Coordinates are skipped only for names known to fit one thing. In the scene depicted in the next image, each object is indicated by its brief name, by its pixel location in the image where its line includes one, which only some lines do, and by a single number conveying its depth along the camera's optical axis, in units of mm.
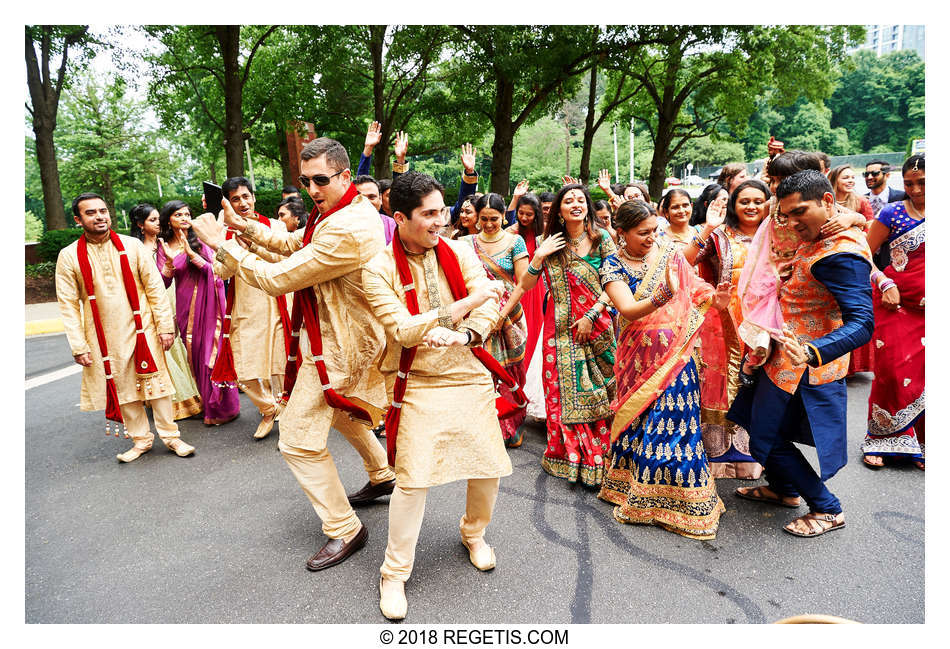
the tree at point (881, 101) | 39125
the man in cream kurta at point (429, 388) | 2391
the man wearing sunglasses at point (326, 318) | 2555
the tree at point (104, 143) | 25047
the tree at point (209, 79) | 11500
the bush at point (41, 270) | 12758
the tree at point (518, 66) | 12406
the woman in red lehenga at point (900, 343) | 3633
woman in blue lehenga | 2941
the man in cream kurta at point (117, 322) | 3918
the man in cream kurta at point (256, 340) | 4426
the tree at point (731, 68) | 14180
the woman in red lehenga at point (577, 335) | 3582
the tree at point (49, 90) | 12766
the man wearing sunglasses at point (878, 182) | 6152
